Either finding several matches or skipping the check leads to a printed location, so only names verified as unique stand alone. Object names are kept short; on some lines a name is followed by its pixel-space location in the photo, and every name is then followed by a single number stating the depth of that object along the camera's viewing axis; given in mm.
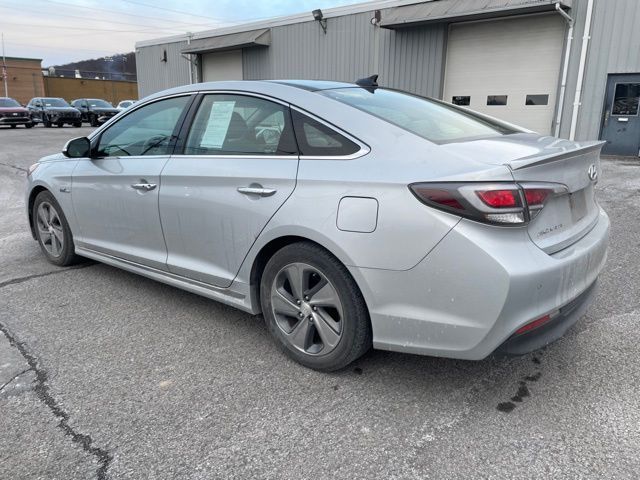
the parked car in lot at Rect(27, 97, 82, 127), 29188
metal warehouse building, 12367
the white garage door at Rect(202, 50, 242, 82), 21109
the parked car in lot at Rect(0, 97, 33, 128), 28266
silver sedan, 2211
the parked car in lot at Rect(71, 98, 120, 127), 30875
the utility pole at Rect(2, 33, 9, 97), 48531
